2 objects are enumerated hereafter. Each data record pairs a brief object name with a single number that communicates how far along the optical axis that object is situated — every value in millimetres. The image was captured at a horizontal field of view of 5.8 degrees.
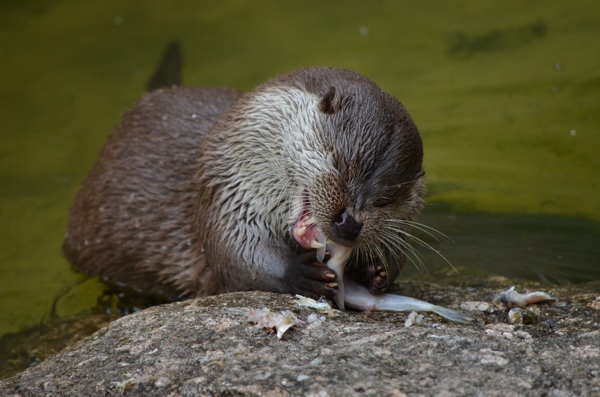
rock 5031
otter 5263
